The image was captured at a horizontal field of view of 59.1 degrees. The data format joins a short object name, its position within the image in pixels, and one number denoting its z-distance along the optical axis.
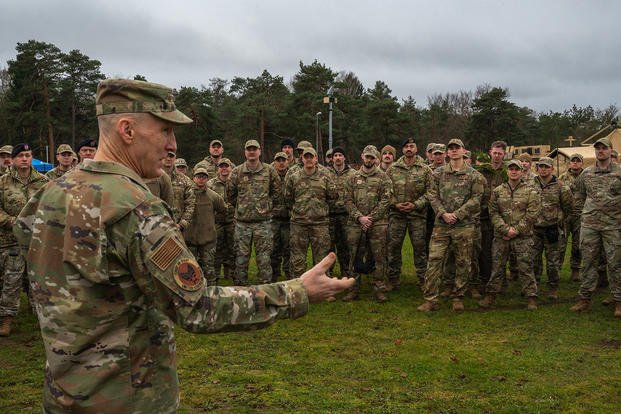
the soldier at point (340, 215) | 9.45
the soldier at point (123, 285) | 1.88
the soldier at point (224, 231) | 9.98
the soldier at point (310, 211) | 8.75
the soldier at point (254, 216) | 8.99
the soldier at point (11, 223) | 7.00
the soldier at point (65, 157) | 8.03
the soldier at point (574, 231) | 10.23
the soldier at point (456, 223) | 8.03
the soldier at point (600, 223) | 7.77
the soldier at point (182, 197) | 8.32
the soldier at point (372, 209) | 8.72
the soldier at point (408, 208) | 9.23
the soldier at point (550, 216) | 9.18
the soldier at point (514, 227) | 8.12
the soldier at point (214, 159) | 11.15
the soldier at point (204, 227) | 8.76
